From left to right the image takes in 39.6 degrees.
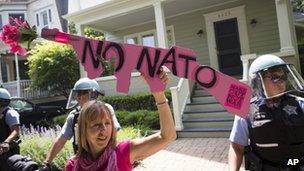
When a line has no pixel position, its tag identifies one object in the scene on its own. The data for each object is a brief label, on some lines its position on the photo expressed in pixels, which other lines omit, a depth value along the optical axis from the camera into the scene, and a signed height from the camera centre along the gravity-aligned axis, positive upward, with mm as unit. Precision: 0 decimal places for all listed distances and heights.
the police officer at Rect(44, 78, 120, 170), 3921 +51
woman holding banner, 2400 -231
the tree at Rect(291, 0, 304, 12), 26467 +5074
